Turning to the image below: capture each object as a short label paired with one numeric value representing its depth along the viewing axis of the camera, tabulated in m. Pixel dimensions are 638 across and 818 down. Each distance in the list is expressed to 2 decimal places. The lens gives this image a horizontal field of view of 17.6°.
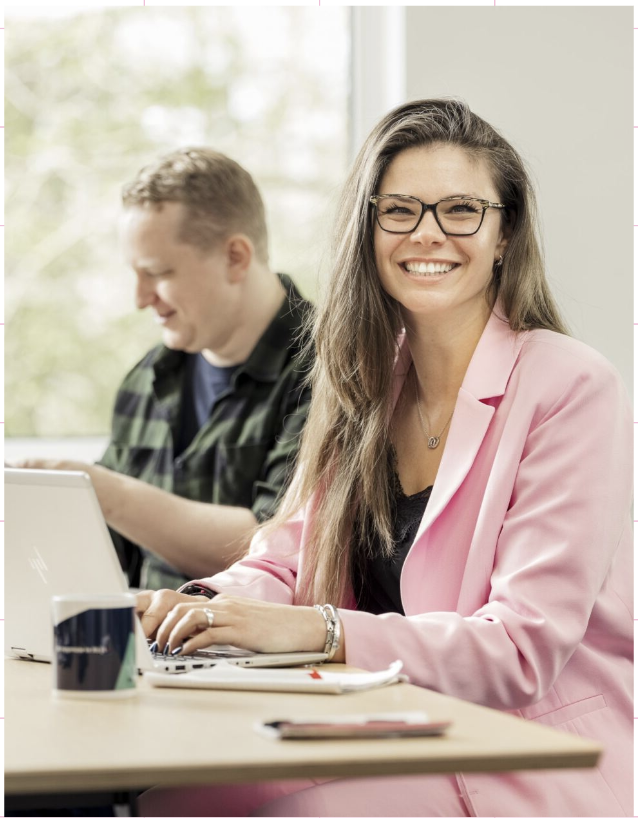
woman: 2.03
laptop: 1.92
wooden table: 1.58
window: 3.35
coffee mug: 1.84
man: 2.88
